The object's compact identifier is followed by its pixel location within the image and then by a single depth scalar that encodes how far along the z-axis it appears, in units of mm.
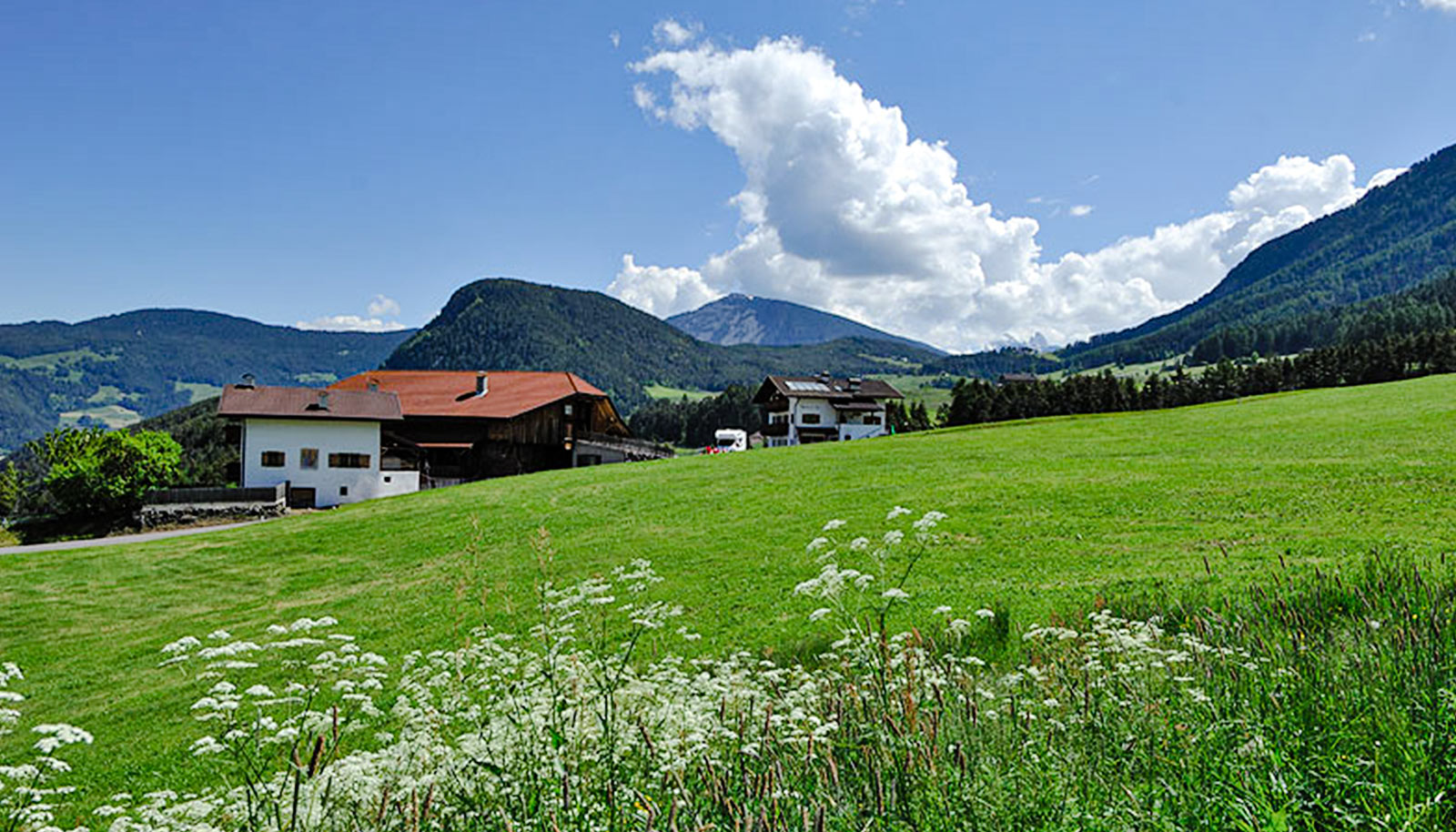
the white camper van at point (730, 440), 76500
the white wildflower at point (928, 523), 5164
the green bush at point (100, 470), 40469
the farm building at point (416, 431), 48500
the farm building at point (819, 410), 92500
